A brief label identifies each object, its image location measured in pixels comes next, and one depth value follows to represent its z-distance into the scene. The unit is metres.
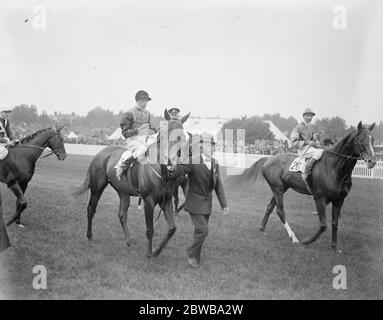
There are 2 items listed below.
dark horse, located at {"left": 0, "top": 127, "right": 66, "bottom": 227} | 7.57
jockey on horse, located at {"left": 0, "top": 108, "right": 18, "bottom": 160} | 7.61
